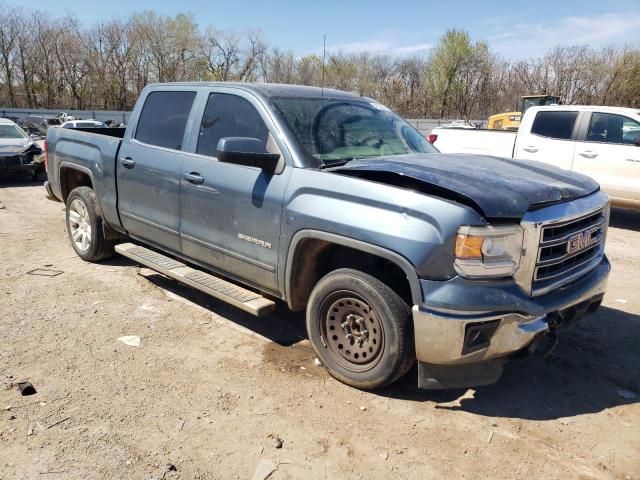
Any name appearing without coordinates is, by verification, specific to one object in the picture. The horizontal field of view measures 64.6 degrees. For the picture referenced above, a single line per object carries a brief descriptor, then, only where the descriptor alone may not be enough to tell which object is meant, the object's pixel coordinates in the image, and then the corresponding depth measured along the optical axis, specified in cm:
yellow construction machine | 2166
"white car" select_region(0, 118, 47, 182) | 1159
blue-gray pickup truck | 280
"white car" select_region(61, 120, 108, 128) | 1647
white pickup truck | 844
